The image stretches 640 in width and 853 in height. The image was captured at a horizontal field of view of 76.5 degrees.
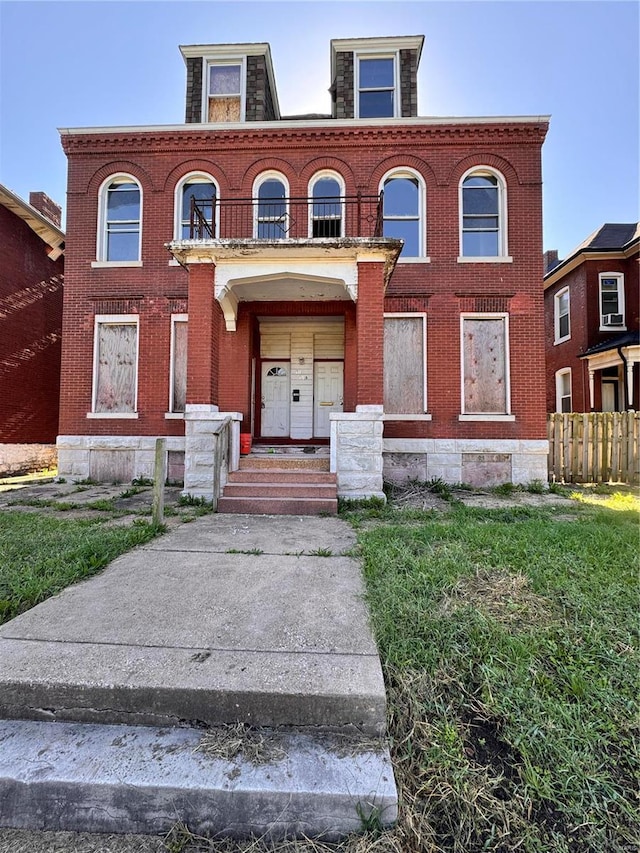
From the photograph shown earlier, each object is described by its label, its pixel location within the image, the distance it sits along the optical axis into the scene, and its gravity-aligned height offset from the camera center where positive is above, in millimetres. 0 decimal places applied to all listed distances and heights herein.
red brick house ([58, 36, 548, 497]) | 9305 +3874
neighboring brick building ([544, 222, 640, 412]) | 14367 +4805
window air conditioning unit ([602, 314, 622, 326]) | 14930 +4627
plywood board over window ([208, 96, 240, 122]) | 10555 +8721
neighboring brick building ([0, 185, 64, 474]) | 11567 +3528
